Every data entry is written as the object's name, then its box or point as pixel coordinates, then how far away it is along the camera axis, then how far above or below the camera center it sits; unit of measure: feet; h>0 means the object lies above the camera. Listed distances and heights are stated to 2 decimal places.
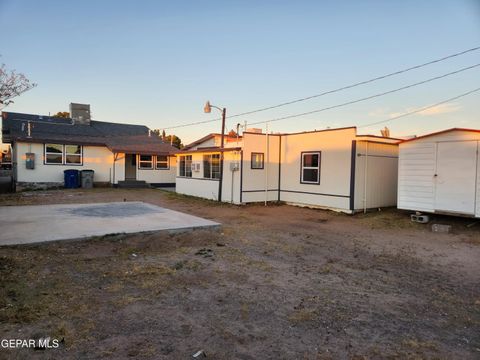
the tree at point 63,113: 145.03 +22.73
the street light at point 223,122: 50.53 +7.34
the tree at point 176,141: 139.70 +11.19
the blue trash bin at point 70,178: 63.57 -2.72
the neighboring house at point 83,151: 62.03 +2.84
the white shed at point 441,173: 30.07 -0.14
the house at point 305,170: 40.22 -0.18
